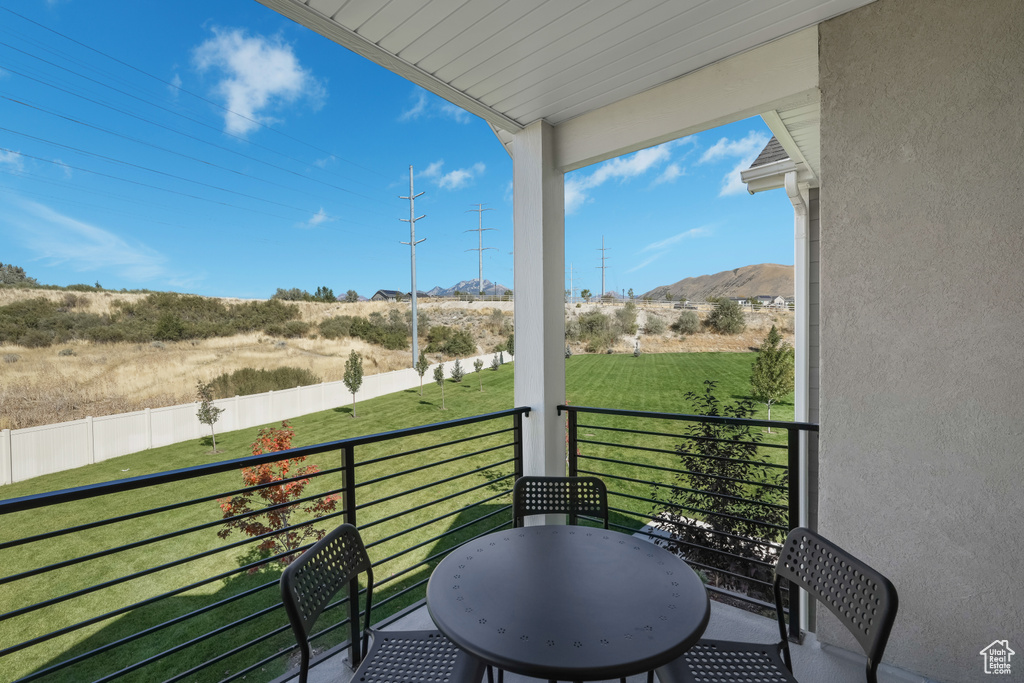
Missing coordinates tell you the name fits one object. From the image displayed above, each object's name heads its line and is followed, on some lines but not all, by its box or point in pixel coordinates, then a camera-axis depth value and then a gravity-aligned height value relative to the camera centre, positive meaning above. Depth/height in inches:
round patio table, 33.5 -24.9
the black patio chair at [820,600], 38.3 -27.1
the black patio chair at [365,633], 40.3 -27.9
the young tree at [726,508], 139.3 -60.9
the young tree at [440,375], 524.9 -46.7
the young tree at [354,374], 466.3 -39.3
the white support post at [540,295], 101.0 +9.4
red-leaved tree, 186.2 -73.3
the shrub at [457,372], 528.4 -43.7
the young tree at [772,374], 261.6 -26.7
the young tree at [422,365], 515.2 -34.0
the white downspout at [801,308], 135.9 +7.0
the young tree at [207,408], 358.6 -56.8
